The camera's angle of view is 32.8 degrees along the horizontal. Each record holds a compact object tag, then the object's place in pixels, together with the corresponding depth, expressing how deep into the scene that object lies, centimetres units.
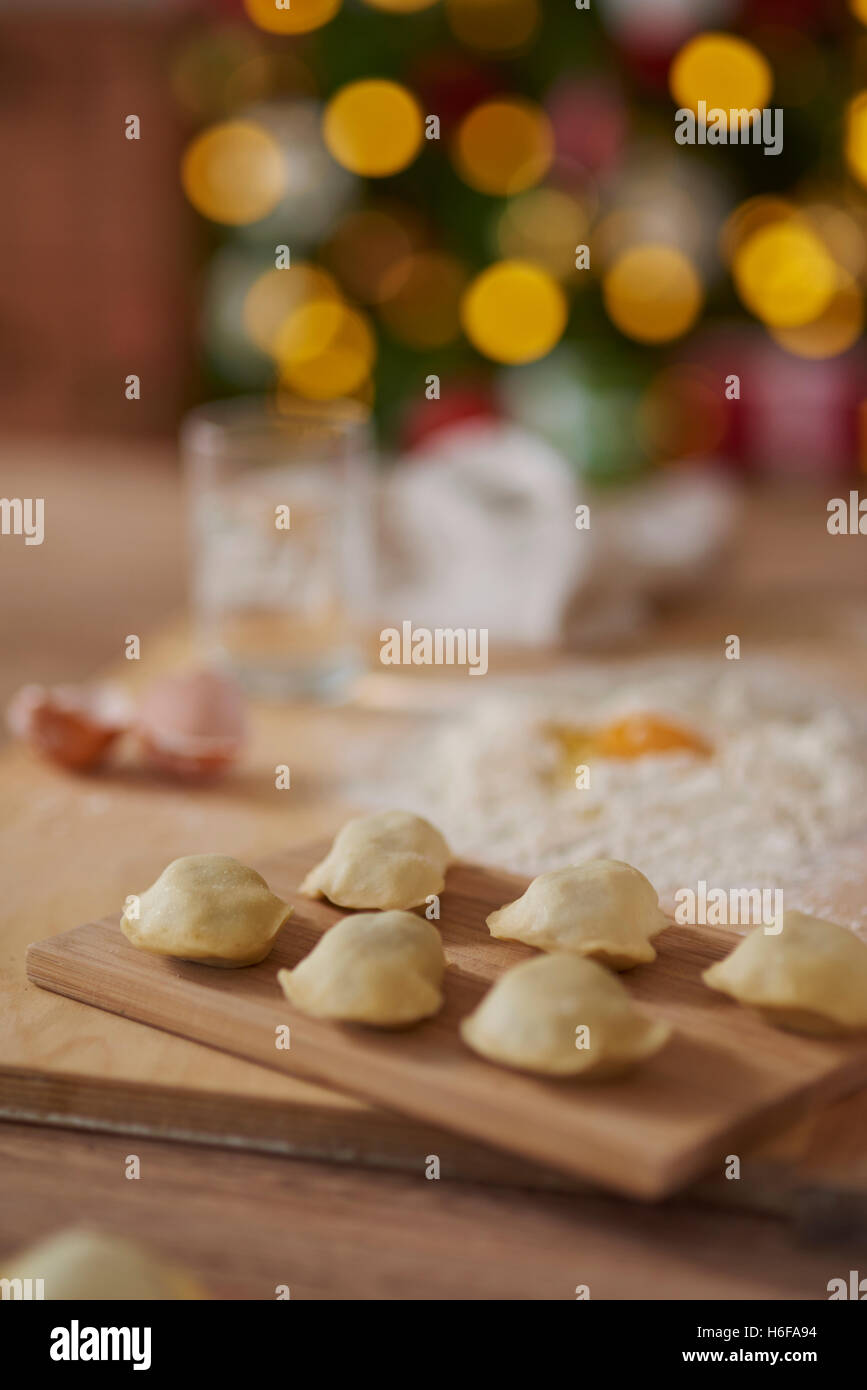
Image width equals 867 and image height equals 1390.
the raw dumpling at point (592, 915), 85
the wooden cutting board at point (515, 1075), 70
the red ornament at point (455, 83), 265
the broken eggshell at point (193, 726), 132
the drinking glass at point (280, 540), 151
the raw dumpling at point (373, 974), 77
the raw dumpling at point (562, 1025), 72
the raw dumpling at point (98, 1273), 62
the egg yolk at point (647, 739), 132
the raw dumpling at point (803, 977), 77
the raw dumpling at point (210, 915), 86
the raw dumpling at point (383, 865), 94
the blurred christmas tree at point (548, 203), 258
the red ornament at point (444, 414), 234
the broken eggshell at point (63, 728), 133
